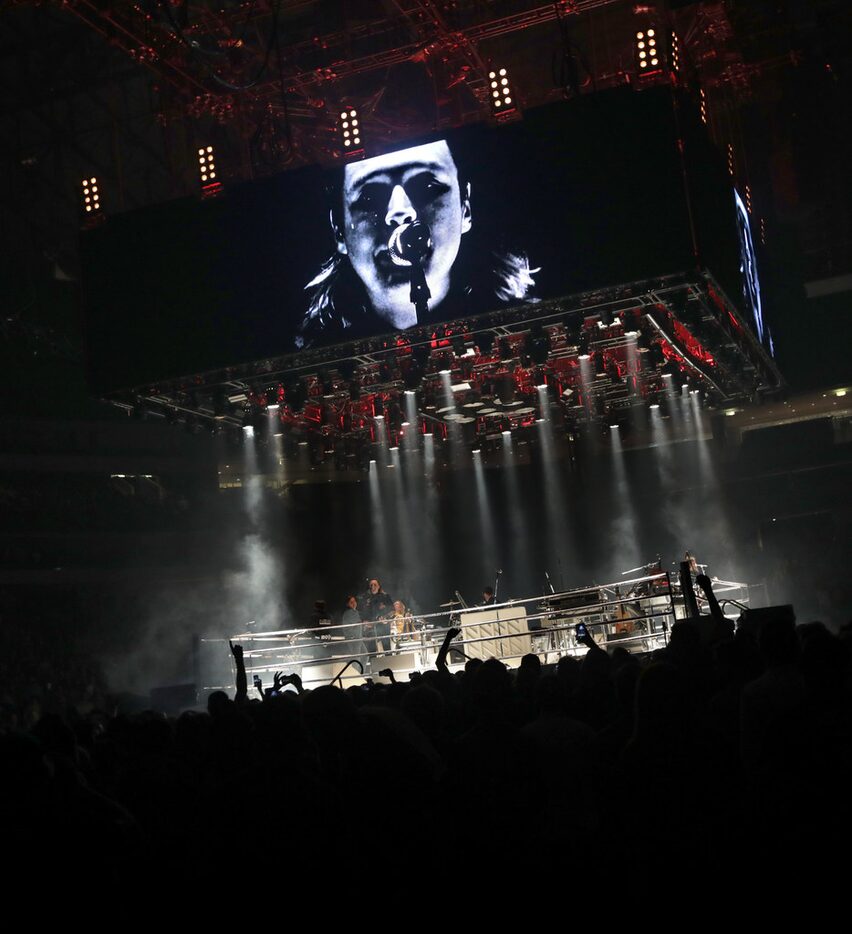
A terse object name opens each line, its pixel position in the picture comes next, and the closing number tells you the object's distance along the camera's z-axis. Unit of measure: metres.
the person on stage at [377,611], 15.62
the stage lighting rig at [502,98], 11.38
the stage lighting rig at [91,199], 12.90
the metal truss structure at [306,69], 13.22
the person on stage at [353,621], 15.99
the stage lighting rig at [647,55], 11.02
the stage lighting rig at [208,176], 12.53
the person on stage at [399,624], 15.59
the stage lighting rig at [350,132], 12.02
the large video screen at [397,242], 11.03
